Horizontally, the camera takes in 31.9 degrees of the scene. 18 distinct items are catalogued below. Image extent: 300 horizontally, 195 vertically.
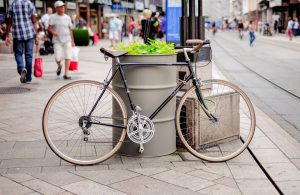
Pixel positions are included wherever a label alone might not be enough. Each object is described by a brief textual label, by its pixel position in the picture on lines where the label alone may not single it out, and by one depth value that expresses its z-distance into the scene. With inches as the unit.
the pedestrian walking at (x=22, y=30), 421.7
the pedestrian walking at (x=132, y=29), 1259.7
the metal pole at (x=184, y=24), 248.7
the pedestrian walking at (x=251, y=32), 1366.9
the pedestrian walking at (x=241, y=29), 1949.1
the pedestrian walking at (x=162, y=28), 1107.2
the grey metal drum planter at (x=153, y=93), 192.5
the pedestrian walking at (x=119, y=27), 1135.6
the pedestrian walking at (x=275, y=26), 2564.0
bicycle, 190.4
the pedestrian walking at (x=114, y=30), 1130.5
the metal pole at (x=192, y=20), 245.6
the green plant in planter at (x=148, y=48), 195.5
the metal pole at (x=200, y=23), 248.4
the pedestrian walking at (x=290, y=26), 1689.3
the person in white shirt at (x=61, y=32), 452.4
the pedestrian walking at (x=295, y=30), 1923.2
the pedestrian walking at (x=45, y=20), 934.4
